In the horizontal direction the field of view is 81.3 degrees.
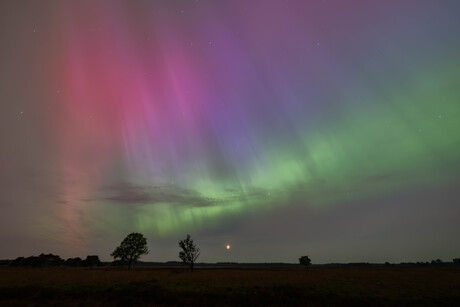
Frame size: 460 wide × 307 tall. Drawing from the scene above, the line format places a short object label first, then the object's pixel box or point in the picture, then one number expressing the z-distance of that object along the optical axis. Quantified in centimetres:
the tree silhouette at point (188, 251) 7531
